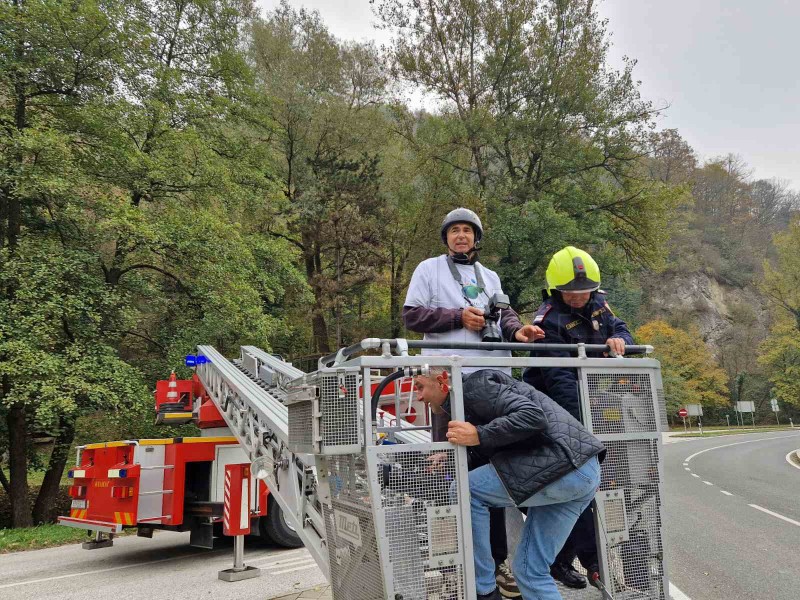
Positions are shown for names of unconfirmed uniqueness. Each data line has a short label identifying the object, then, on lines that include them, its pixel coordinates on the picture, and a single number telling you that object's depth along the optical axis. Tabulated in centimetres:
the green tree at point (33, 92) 1158
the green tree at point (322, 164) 2364
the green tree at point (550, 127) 2367
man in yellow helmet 325
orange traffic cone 910
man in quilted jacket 265
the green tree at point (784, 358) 4947
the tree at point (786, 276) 4719
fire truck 254
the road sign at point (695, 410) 4336
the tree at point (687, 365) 5159
